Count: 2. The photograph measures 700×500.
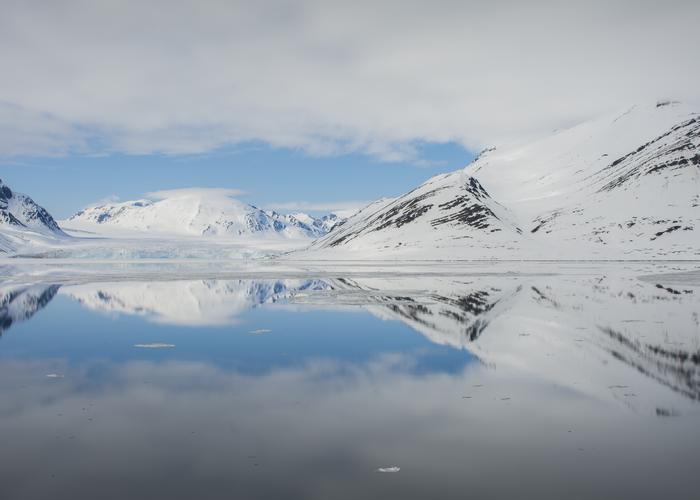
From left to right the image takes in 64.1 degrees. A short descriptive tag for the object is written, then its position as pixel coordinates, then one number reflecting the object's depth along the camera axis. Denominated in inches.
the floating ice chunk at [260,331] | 1032.7
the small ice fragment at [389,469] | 412.8
